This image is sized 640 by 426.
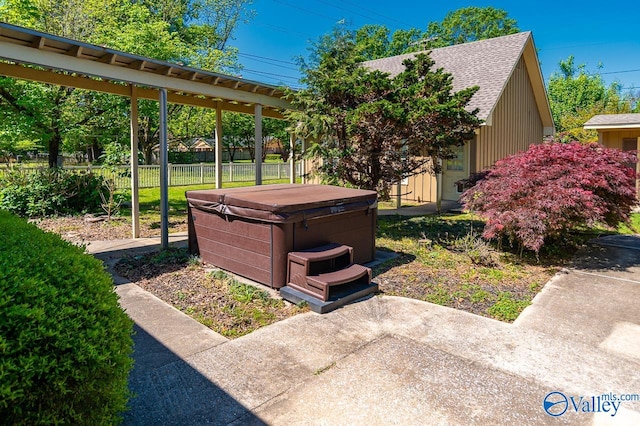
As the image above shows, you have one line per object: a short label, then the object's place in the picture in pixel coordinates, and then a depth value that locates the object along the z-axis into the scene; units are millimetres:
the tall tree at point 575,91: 28344
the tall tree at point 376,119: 7113
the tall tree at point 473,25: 33375
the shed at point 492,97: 11789
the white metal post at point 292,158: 9824
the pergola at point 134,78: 5219
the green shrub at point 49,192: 9070
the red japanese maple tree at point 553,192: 5488
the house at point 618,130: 12516
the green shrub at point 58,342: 1583
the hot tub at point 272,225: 4586
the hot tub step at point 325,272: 4324
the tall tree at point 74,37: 9961
